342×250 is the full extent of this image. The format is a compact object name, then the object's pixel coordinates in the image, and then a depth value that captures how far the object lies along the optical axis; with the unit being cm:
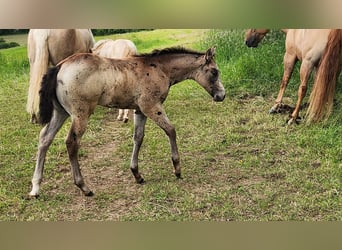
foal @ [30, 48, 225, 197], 290
